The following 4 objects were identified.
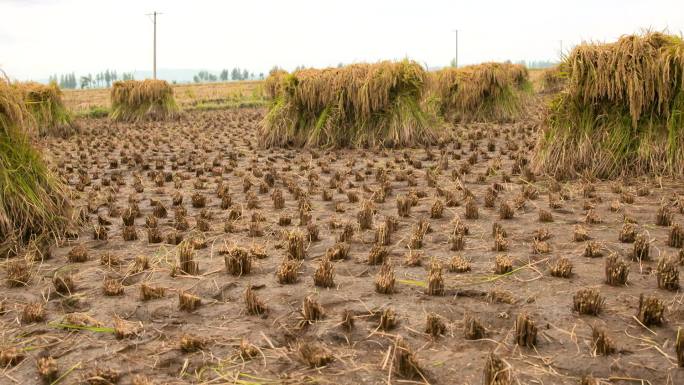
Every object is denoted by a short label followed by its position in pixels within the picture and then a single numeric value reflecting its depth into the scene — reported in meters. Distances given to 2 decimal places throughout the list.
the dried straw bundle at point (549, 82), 21.42
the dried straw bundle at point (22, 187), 4.67
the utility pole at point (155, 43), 36.72
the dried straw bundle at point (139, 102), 18.61
